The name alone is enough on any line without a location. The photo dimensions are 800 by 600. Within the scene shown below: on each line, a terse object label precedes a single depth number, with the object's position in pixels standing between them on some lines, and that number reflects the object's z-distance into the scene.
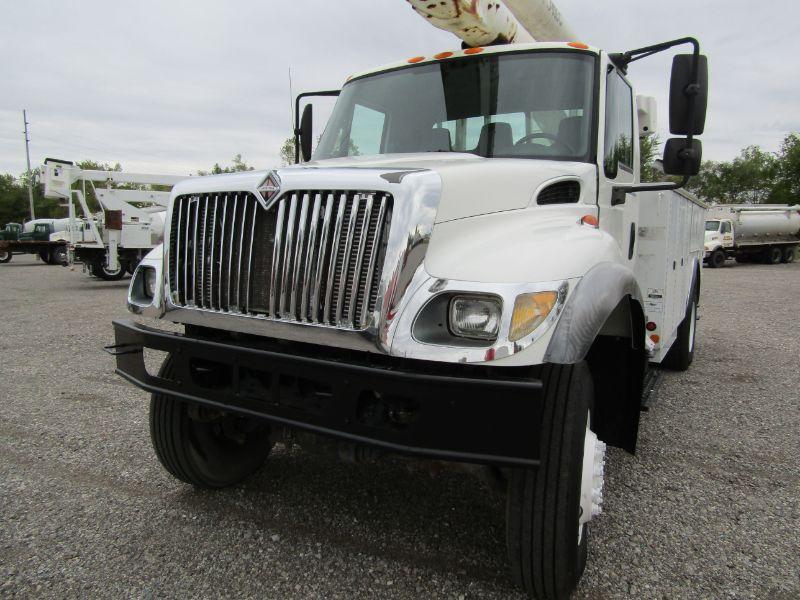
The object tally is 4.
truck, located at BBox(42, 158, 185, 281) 16.28
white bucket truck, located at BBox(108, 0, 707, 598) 1.89
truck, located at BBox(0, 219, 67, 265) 27.66
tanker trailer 25.42
